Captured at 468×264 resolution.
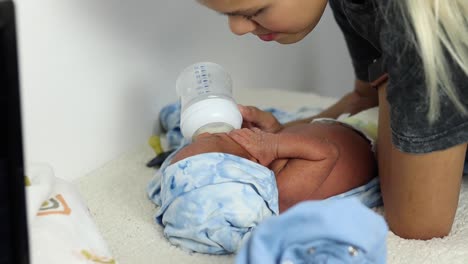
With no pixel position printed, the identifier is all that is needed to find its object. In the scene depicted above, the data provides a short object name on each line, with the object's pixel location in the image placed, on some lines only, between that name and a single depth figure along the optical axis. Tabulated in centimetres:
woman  80
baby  94
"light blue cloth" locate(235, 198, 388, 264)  65
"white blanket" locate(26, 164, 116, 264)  71
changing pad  86
